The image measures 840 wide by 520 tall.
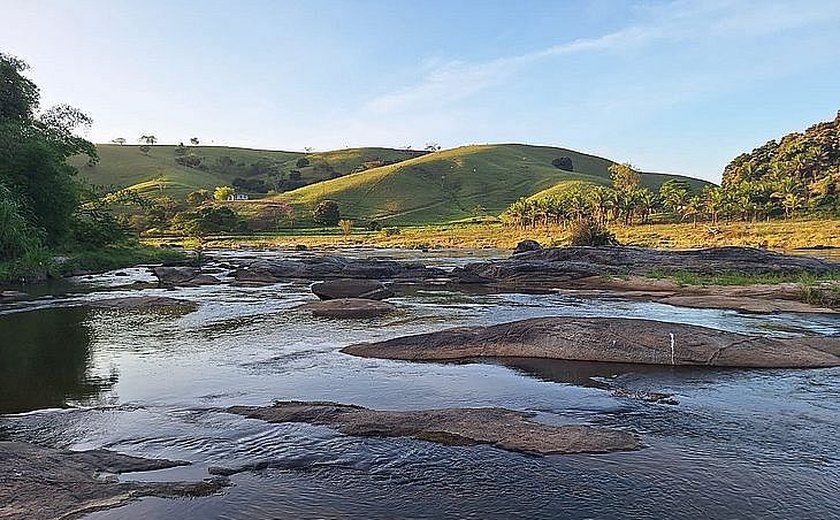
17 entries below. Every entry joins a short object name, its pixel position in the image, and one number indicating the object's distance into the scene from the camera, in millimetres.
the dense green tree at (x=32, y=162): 54312
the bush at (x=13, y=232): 43250
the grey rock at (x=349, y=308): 34062
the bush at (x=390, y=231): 143250
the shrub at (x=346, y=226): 150112
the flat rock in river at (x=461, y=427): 12695
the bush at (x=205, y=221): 144000
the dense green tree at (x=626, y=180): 189750
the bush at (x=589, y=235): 73188
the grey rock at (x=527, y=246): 76125
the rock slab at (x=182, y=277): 53312
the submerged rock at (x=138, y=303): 37656
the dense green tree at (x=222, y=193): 194125
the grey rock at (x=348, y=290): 40281
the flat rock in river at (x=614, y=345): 19797
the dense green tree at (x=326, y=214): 164875
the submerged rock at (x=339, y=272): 55812
